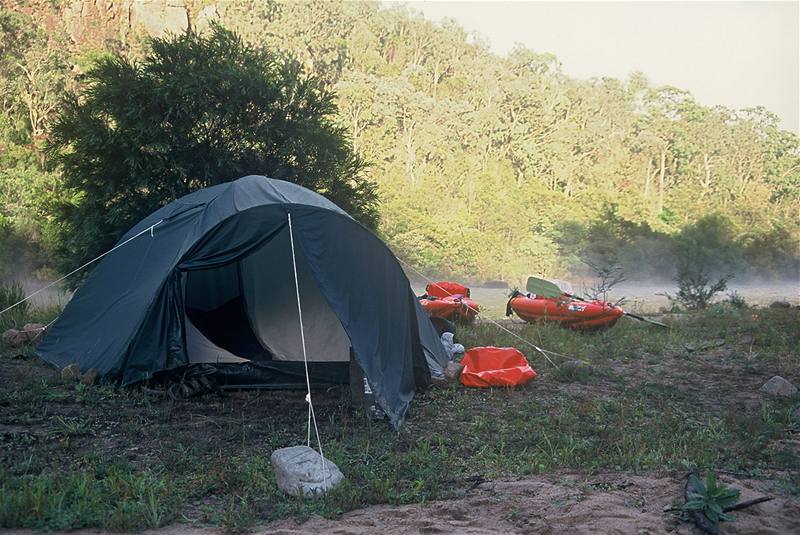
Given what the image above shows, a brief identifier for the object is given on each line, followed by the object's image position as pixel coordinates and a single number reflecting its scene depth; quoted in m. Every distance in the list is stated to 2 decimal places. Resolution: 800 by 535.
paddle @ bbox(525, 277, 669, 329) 11.66
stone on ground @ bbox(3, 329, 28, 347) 8.91
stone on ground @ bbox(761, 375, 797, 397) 7.62
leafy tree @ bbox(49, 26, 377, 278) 11.95
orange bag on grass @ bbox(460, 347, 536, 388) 7.67
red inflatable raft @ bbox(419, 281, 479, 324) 11.27
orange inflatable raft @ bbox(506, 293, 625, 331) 11.04
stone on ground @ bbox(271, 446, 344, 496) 4.70
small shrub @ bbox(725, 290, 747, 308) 14.82
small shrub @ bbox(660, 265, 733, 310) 15.73
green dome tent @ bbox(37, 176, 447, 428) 6.73
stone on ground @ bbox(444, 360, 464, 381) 7.79
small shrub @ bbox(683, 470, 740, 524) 4.08
